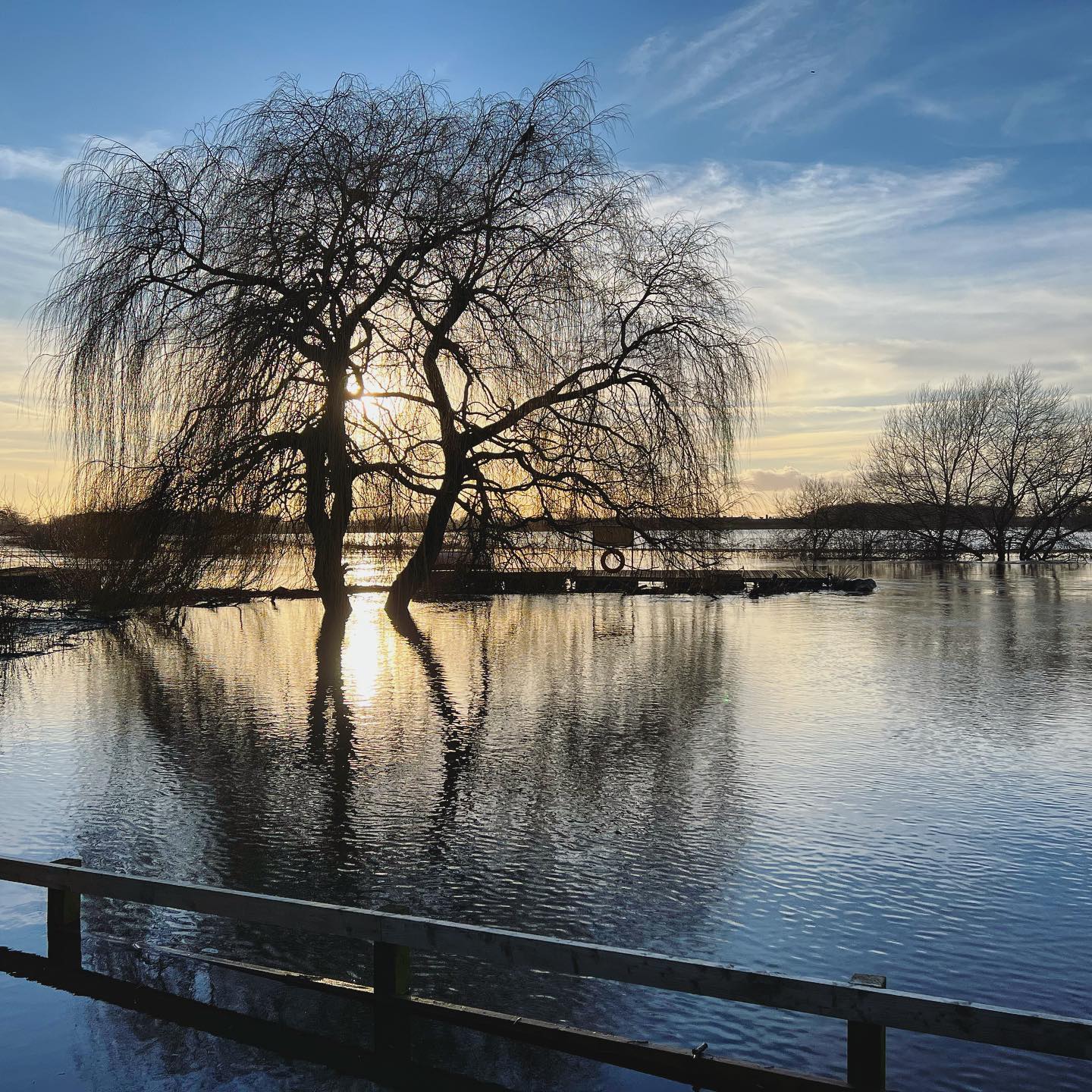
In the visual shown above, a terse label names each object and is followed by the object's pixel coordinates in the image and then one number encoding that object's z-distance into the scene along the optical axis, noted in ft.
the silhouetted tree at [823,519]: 186.60
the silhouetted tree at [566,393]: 53.72
